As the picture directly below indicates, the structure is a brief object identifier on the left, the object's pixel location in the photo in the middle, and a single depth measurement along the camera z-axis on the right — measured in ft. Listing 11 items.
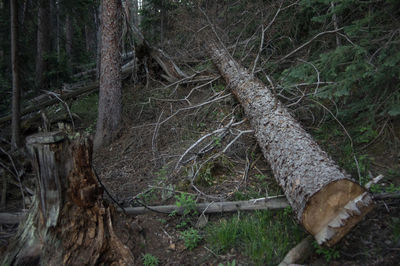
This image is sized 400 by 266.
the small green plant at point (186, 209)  11.54
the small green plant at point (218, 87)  22.86
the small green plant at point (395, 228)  8.62
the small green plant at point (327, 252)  8.47
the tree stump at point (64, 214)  8.68
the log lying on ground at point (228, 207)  10.96
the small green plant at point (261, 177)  13.46
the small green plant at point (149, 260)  9.50
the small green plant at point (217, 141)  15.59
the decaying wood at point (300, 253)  8.54
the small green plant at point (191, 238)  10.27
